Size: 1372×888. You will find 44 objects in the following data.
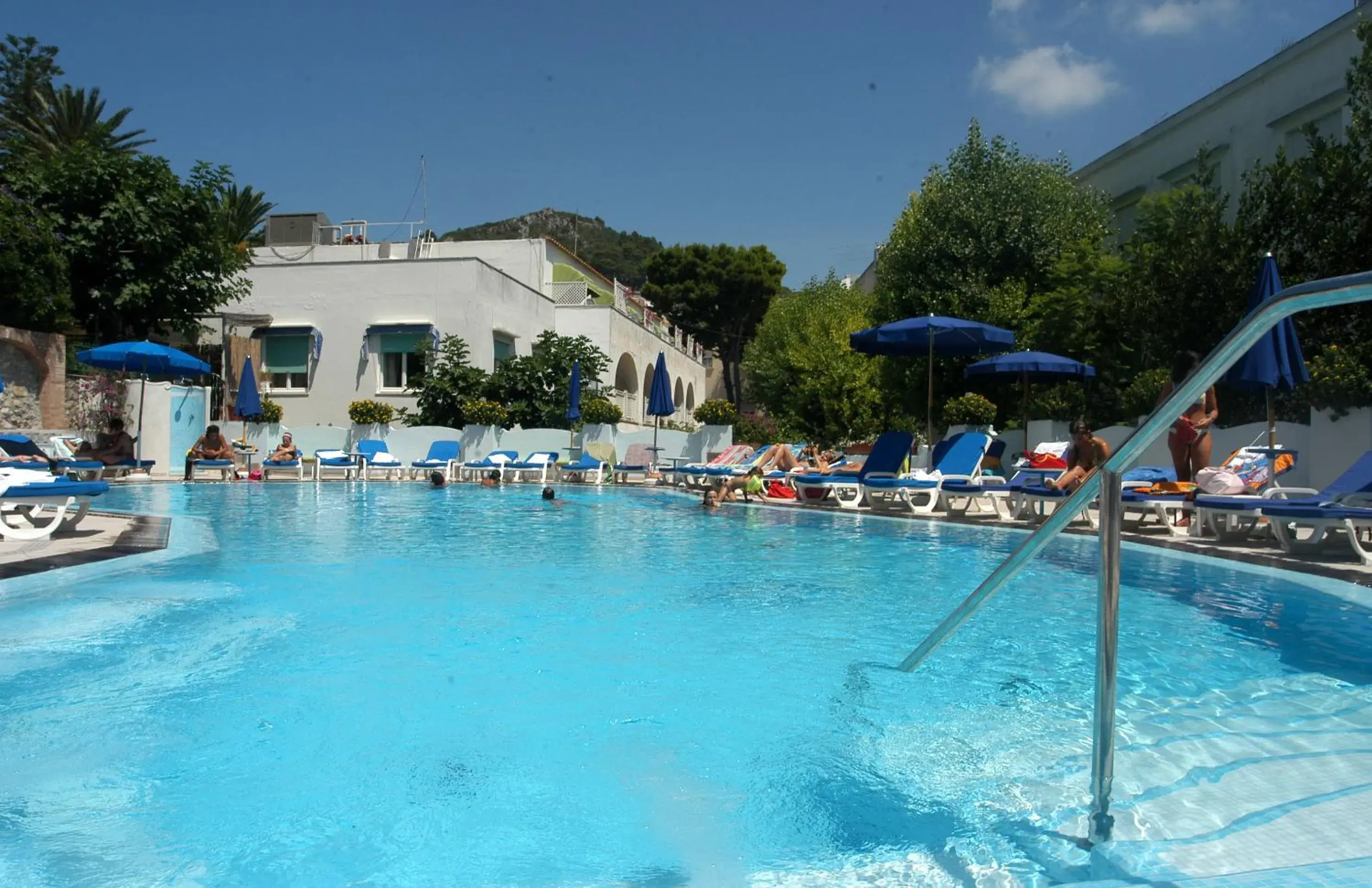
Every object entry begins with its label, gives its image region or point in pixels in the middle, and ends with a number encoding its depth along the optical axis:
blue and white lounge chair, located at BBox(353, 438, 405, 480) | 19.80
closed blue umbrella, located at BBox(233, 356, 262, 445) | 20.81
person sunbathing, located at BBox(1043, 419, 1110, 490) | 9.48
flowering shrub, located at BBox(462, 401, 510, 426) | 21.55
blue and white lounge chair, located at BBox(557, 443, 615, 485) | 19.86
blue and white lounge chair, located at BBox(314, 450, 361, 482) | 19.31
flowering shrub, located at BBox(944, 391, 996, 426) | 17.86
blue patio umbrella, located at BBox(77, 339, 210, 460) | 17.09
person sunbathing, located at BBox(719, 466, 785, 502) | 14.55
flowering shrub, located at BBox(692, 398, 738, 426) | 22.31
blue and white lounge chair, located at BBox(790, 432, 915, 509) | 12.41
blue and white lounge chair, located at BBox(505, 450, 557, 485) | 19.66
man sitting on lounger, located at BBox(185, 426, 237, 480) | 17.83
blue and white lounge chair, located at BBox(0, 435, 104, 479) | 12.81
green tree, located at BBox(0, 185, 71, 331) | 18.95
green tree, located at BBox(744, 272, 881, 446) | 25.17
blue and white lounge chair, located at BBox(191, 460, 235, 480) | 17.59
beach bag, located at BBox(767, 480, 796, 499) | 15.17
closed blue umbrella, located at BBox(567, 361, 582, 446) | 21.12
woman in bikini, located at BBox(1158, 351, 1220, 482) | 8.57
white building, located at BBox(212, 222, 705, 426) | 24.81
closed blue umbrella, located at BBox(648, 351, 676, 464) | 20.75
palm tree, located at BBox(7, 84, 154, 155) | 29.27
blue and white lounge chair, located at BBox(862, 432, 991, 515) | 11.95
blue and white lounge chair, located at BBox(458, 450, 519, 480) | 19.83
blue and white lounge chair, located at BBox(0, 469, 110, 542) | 6.86
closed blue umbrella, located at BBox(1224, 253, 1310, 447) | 7.92
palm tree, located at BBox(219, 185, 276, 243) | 35.22
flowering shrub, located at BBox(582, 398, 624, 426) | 23.00
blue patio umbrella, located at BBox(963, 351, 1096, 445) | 13.88
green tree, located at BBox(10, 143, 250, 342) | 21.50
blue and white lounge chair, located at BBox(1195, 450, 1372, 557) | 6.75
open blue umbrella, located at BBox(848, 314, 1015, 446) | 13.09
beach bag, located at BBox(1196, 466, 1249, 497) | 8.51
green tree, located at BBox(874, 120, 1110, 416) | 19.86
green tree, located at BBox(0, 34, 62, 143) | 29.53
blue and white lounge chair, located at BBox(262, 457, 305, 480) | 19.12
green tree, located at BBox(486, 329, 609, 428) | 23.80
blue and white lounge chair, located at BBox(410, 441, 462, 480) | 19.59
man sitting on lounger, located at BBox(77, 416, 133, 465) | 16.02
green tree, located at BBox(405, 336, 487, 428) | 23.27
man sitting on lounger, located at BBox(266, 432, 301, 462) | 19.09
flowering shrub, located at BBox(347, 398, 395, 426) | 22.25
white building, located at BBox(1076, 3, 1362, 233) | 16.20
